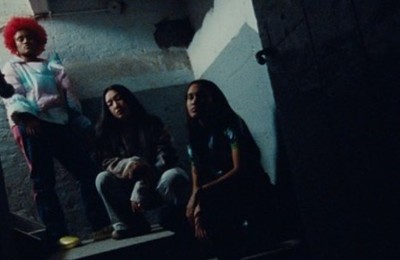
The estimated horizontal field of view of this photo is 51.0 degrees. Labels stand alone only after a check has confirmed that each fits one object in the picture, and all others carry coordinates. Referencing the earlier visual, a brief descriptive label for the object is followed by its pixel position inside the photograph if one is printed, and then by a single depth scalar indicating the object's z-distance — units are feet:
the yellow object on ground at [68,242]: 10.52
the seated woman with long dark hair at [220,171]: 8.34
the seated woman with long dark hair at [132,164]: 10.09
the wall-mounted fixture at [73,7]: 15.20
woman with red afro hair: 11.59
